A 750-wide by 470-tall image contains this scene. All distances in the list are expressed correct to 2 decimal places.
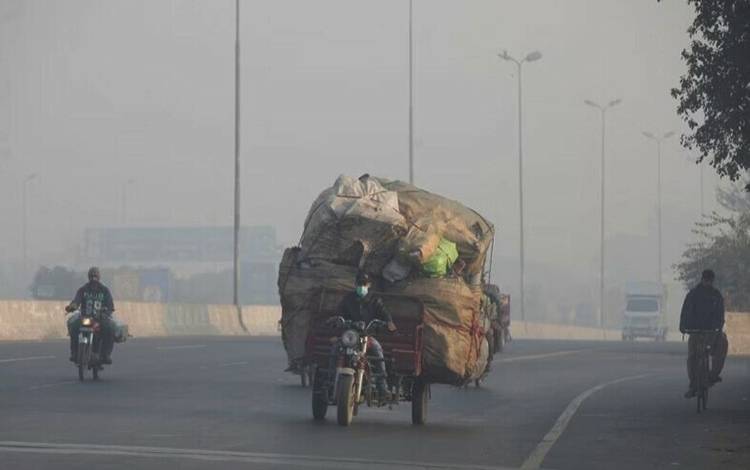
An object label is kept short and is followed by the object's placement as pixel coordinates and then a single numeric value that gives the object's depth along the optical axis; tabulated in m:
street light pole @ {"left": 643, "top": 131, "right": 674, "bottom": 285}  134.38
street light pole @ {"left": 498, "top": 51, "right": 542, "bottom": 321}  97.50
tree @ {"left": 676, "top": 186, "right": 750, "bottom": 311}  69.56
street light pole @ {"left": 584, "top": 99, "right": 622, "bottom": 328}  113.88
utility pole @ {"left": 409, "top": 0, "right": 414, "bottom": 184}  80.44
